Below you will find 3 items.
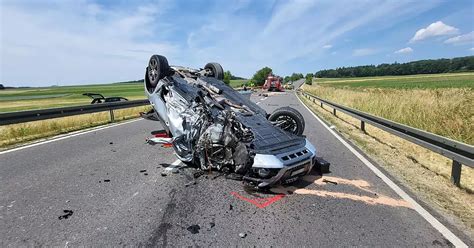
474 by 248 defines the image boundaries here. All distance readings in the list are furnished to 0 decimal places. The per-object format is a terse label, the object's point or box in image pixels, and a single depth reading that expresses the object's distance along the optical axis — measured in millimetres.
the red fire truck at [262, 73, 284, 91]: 51344
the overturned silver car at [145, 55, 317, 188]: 4348
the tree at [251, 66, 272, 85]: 101912
